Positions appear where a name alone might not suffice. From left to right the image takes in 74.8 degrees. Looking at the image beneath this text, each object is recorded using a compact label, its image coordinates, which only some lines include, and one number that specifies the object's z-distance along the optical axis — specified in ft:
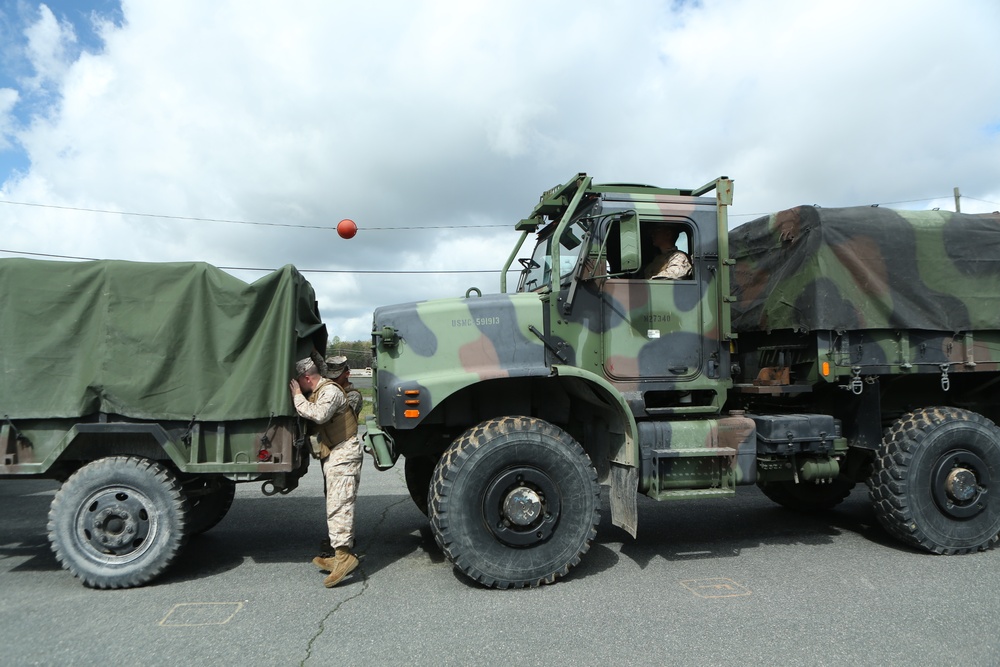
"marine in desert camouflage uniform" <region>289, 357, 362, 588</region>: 15.94
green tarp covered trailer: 15.24
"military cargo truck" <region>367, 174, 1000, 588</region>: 15.66
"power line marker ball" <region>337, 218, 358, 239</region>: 50.01
